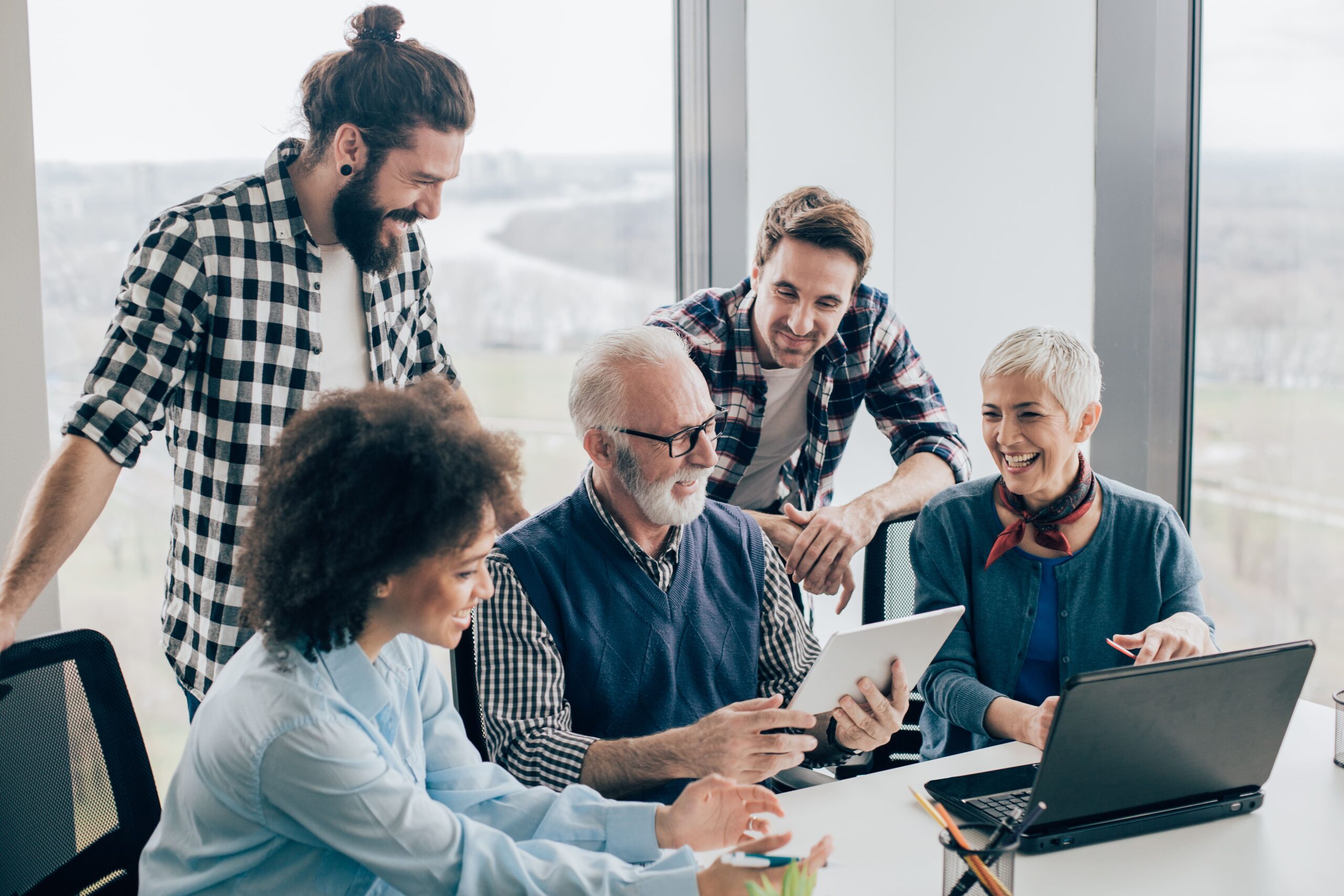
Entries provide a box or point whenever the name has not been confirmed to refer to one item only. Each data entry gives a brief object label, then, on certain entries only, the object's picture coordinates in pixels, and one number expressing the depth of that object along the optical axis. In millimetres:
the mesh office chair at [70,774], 1399
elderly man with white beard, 1710
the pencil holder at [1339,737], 1695
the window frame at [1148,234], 2877
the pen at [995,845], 1213
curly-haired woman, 1180
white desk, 1340
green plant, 1152
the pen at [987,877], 1173
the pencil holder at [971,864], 1183
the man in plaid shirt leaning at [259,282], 1959
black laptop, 1329
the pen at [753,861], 1230
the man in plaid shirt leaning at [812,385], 2312
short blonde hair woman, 1992
